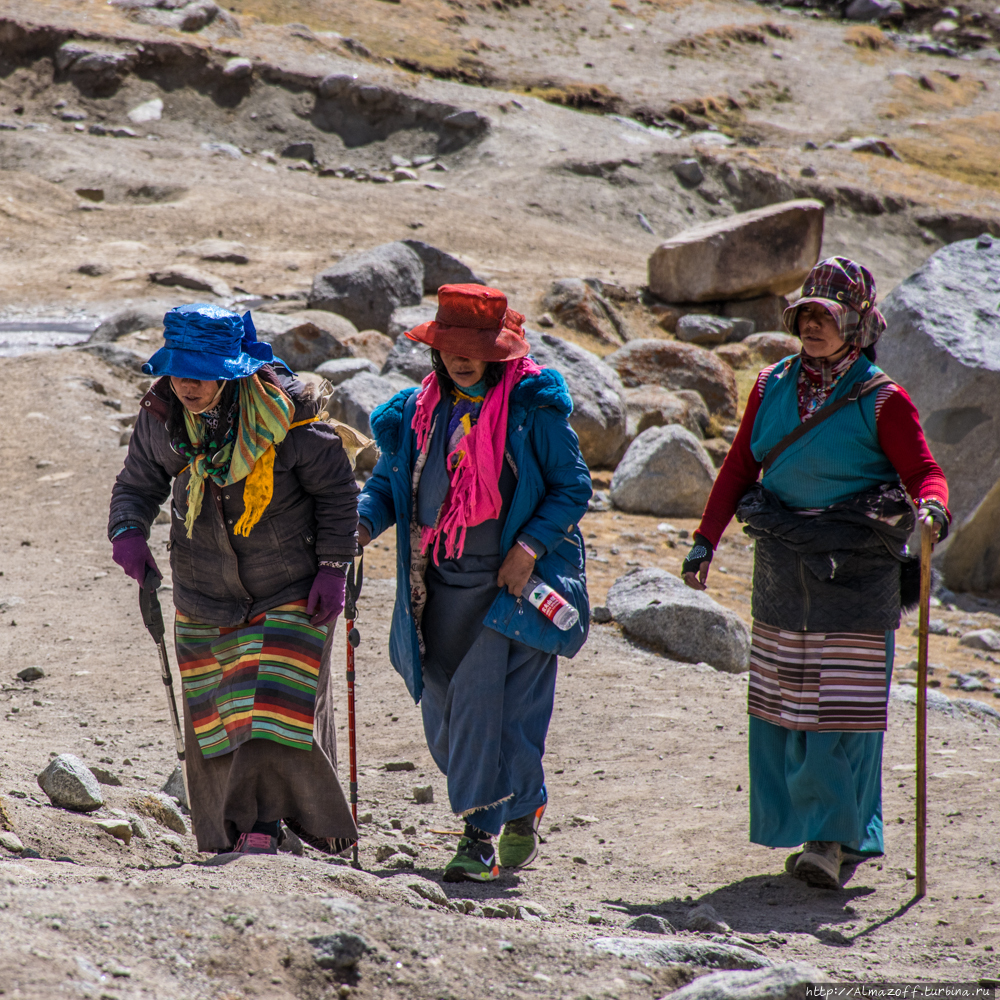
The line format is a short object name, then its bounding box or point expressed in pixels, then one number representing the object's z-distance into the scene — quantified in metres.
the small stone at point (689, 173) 42.25
